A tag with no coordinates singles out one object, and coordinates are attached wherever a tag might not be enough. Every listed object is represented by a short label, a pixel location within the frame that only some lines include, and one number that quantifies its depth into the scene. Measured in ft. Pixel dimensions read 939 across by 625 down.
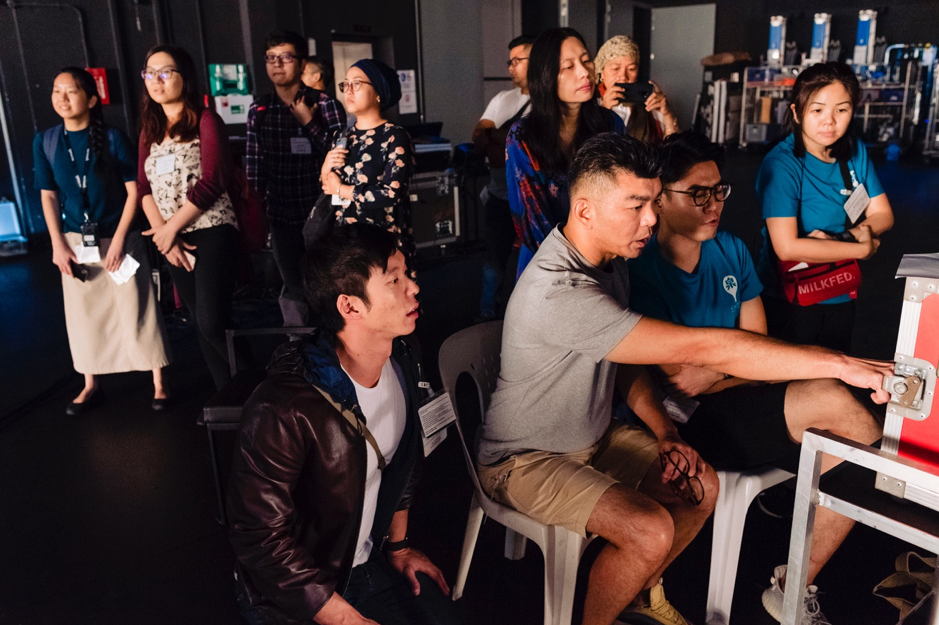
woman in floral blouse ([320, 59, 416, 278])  8.57
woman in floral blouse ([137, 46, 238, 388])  8.73
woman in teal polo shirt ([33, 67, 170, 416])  9.47
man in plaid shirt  10.43
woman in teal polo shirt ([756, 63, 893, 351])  6.99
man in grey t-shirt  4.69
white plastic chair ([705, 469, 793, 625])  5.50
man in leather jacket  4.09
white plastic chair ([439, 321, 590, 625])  5.07
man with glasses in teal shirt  5.63
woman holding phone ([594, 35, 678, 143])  9.82
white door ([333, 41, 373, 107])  24.56
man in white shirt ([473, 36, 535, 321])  12.22
